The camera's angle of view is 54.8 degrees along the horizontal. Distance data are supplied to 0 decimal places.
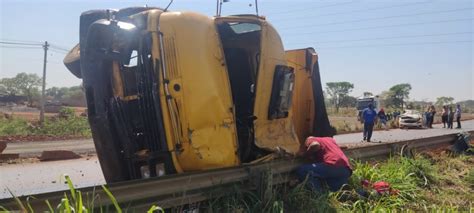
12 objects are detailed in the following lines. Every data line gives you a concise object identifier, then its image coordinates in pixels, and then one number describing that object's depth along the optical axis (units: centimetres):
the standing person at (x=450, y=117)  2886
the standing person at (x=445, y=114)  2894
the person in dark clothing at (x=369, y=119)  1731
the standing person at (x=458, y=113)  2919
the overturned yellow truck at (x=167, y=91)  464
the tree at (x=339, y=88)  10068
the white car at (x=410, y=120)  3038
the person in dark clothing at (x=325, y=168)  581
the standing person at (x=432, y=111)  3034
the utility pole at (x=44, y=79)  3095
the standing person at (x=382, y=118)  2927
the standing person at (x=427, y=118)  3102
